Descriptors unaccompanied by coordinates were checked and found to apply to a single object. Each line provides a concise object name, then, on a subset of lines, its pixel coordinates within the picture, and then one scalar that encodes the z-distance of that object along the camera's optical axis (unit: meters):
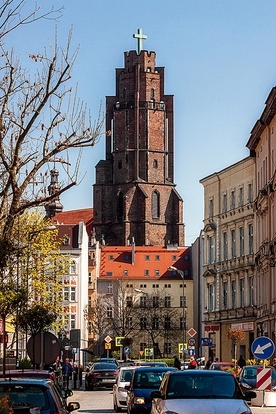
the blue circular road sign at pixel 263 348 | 34.91
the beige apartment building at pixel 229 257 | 74.19
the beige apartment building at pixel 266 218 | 62.88
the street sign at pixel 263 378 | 34.88
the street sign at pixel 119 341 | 99.39
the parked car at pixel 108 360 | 76.81
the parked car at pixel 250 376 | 40.54
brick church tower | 158.12
